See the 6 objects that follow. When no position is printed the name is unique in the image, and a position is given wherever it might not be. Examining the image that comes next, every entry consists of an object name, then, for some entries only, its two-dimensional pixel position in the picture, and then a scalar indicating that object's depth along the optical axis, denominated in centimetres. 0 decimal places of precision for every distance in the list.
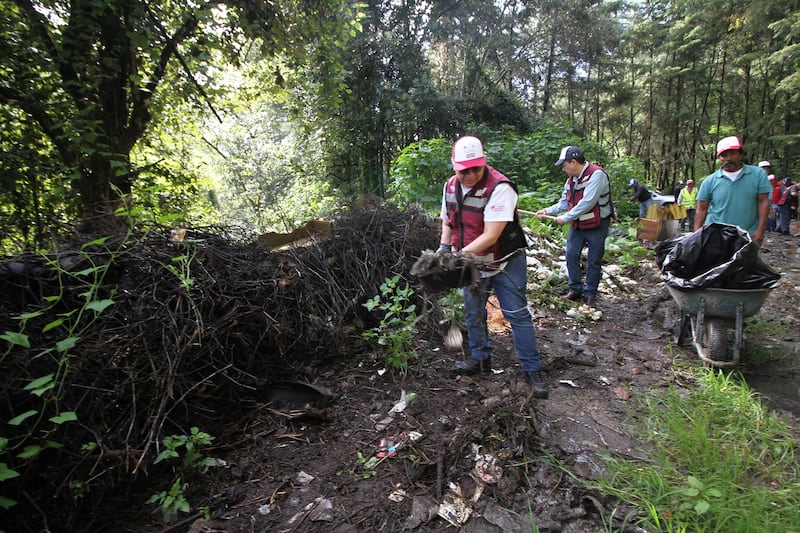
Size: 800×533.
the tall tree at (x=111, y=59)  395
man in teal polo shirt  390
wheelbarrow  332
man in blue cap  466
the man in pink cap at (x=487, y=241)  283
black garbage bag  331
